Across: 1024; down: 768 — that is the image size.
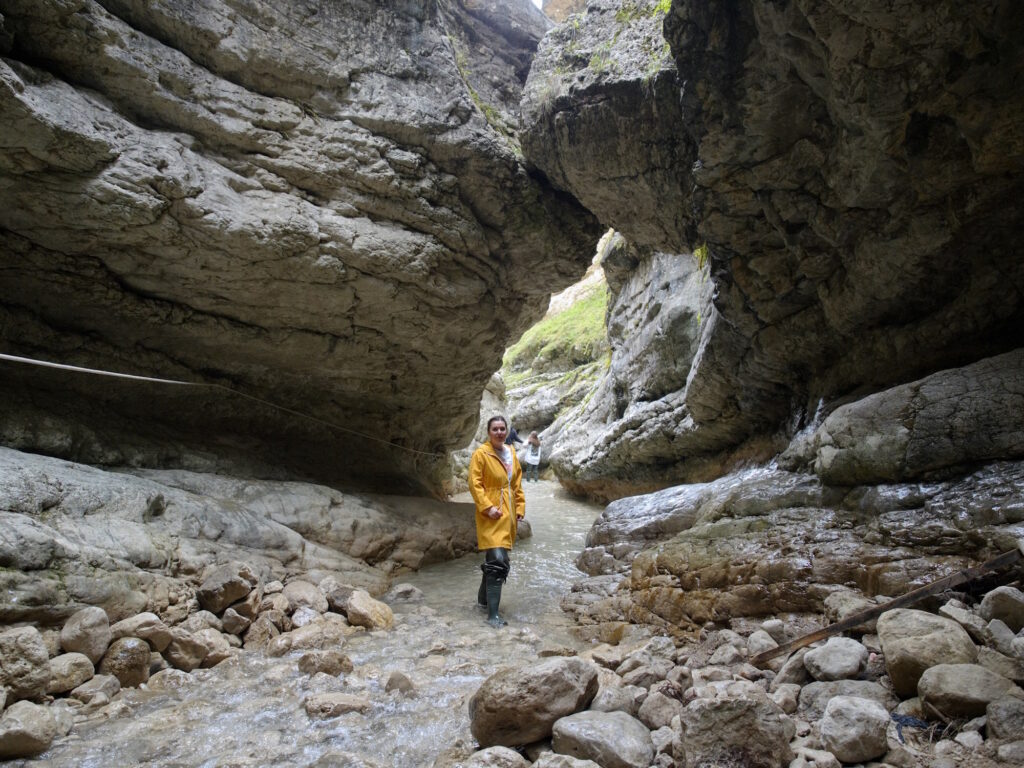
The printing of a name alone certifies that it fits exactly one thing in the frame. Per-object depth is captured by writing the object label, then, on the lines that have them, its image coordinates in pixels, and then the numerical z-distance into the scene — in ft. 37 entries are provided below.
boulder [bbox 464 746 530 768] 9.37
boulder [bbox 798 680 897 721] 9.50
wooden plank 11.06
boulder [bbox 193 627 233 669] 14.96
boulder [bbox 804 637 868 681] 10.34
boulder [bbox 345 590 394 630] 18.67
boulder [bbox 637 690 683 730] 10.24
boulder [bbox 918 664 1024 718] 8.13
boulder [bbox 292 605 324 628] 17.95
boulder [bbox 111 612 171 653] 14.20
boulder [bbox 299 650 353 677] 14.29
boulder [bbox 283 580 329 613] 18.88
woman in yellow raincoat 20.92
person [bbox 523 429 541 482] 82.84
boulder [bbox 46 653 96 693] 12.19
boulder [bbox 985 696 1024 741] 7.44
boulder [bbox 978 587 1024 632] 10.30
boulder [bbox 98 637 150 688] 13.29
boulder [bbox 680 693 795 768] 7.97
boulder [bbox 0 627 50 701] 11.32
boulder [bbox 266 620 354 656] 16.11
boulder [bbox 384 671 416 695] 13.28
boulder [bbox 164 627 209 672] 14.56
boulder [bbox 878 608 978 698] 9.32
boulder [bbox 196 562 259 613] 17.30
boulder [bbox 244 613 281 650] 16.47
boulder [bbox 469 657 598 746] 10.32
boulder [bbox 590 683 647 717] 10.92
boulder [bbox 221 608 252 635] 16.80
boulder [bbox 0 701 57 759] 9.77
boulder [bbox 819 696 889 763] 7.91
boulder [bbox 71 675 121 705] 12.10
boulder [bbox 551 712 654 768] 8.98
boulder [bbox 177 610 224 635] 16.05
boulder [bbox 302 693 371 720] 11.85
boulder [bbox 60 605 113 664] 13.24
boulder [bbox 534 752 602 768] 8.64
